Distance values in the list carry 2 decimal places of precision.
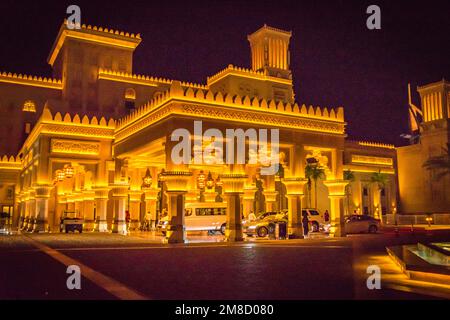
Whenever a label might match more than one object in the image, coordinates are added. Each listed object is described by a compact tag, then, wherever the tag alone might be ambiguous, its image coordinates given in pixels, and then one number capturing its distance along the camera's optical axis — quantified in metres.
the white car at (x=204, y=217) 26.62
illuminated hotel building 19.08
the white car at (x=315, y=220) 27.22
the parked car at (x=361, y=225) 26.41
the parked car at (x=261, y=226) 22.88
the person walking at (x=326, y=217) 29.08
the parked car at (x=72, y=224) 26.81
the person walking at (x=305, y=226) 23.19
